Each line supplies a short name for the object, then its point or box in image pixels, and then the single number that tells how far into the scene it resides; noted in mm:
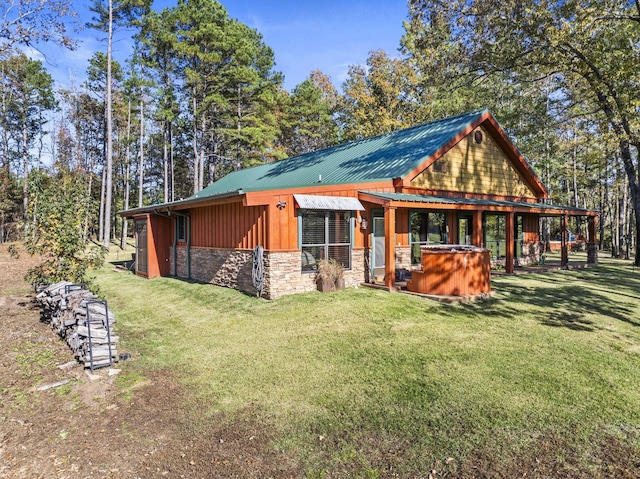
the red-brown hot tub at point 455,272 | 8836
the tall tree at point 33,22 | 8711
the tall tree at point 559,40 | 12242
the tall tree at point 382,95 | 27359
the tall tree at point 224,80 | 23953
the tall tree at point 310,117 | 31531
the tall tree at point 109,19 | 23484
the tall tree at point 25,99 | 29781
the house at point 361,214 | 9500
